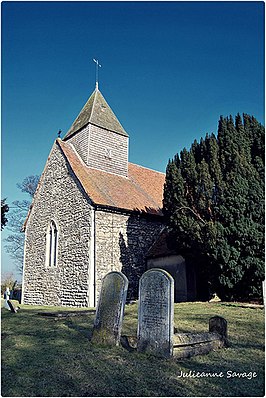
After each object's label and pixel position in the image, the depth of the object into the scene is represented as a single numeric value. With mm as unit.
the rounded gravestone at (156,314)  5902
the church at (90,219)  15188
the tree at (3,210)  25125
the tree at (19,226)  30453
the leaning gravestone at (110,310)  6582
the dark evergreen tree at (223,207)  12102
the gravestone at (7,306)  12937
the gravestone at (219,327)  6652
